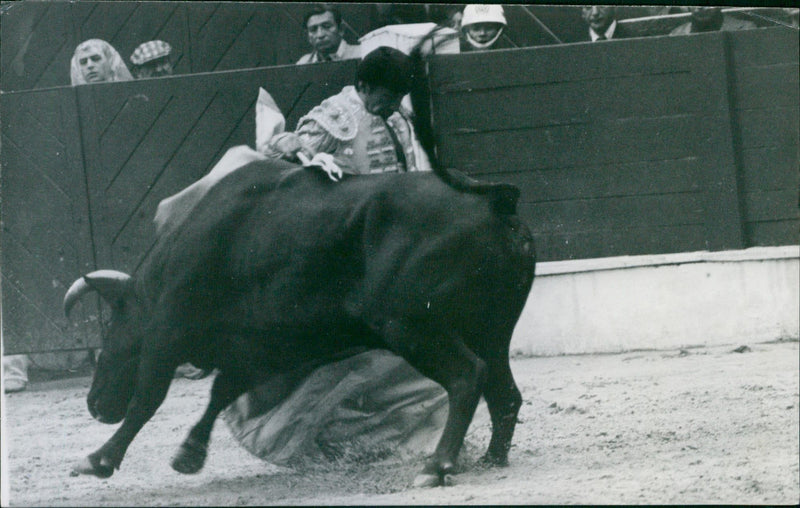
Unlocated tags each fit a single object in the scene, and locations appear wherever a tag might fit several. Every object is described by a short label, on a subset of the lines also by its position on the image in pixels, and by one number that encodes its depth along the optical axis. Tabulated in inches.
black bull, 363.0
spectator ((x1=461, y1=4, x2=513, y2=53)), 471.9
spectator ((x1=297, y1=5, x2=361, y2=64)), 449.7
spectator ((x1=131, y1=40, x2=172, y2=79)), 456.5
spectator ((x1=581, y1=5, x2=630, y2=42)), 489.3
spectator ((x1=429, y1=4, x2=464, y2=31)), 454.1
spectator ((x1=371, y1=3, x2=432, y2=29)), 439.1
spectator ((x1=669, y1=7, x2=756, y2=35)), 498.1
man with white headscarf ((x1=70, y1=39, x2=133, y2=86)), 443.4
